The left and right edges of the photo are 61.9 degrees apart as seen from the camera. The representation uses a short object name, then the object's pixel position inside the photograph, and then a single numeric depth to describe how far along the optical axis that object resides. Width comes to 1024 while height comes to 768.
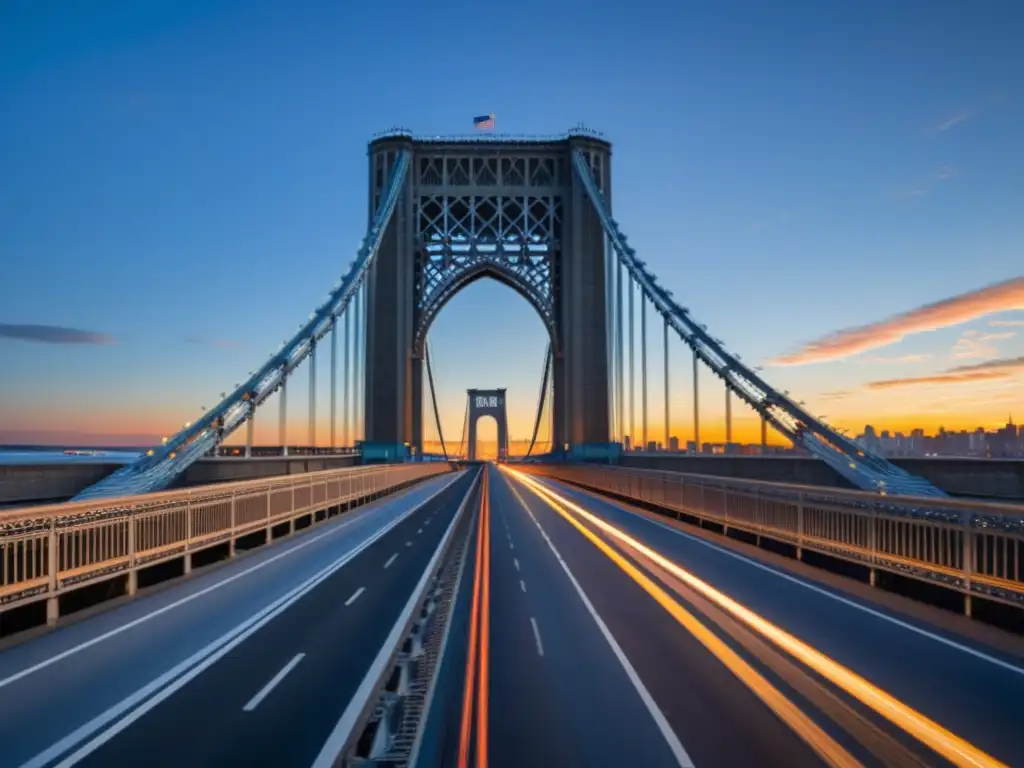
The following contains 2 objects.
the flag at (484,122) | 75.12
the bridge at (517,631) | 6.36
